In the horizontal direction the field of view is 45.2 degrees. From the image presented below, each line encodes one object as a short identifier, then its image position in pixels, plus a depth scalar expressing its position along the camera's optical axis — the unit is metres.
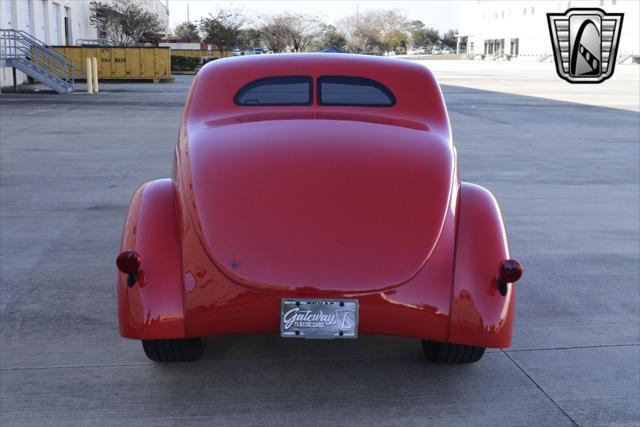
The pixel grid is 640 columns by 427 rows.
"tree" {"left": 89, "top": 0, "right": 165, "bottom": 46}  46.56
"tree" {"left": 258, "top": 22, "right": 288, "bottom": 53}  72.12
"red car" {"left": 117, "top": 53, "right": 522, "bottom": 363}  3.50
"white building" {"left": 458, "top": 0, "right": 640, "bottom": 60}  87.06
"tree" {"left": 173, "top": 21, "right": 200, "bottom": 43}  72.32
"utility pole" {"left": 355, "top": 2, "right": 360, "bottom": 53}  89.49
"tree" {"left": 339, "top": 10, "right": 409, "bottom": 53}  91.19
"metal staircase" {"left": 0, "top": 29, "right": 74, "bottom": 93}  26.72
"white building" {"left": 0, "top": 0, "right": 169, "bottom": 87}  30.03
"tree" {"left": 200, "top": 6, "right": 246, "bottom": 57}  56.28
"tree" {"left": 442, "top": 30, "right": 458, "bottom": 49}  134.38
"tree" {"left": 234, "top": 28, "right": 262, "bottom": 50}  64.75
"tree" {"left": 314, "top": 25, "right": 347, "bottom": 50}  72.62
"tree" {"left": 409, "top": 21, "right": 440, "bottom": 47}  116.88
